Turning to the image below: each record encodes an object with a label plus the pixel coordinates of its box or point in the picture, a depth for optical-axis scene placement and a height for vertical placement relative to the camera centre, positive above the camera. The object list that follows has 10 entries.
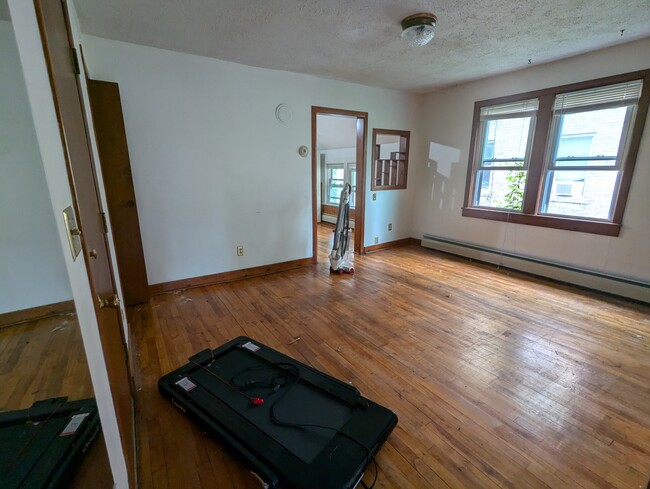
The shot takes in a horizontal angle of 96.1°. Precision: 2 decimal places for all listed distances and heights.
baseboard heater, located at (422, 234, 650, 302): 3.10 -1.07
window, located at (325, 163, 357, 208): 6.70 +0.08
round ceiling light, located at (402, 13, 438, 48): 2.28 +1.22
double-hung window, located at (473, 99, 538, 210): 3.79 +0.38
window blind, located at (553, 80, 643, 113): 2.94 +0.89
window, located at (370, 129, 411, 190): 4.74 +0.34
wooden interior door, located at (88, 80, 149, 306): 2.53 -0.05
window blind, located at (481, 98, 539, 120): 3.66 +0.94
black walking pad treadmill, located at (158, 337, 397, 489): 1.23 -1.17
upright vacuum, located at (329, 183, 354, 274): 3.89 -0.74
